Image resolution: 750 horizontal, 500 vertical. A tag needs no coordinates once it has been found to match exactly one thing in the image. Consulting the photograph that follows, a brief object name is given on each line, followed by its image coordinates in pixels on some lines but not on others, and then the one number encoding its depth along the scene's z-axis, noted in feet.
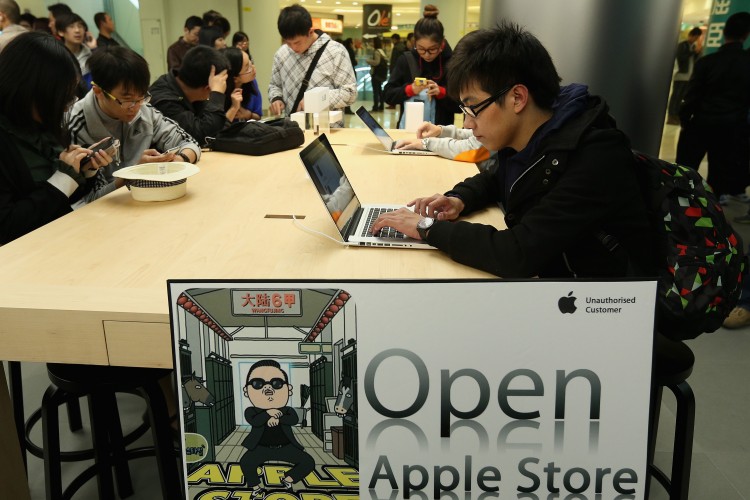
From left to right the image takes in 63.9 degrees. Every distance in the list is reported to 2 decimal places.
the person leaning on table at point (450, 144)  8.48
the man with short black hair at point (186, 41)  20.93
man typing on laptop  3.99
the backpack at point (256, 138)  8.81
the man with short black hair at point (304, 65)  12.01
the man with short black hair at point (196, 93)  9.39
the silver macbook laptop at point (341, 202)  4.58
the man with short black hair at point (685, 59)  20.84
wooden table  3.64
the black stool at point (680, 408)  4.24
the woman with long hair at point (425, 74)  12.23
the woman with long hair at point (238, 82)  11.34
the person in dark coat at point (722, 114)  14.10
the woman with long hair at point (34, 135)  5.46
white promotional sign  2.64
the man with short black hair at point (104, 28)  21.63
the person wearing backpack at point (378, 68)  34.91
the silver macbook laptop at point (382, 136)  9.16
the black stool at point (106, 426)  4.42
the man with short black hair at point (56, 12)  18.24
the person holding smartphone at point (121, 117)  6.86
